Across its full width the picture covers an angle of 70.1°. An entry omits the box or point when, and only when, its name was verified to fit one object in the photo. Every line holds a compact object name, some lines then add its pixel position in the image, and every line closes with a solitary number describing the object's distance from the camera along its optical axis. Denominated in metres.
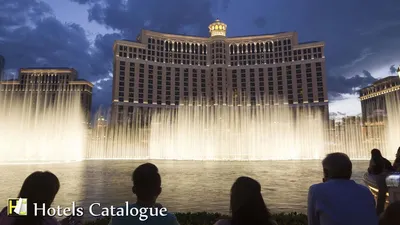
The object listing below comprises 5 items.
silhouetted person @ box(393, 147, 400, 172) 6.50
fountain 39.75
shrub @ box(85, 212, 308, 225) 6.03
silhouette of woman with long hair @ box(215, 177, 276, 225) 2.32
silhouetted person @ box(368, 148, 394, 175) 5.49
